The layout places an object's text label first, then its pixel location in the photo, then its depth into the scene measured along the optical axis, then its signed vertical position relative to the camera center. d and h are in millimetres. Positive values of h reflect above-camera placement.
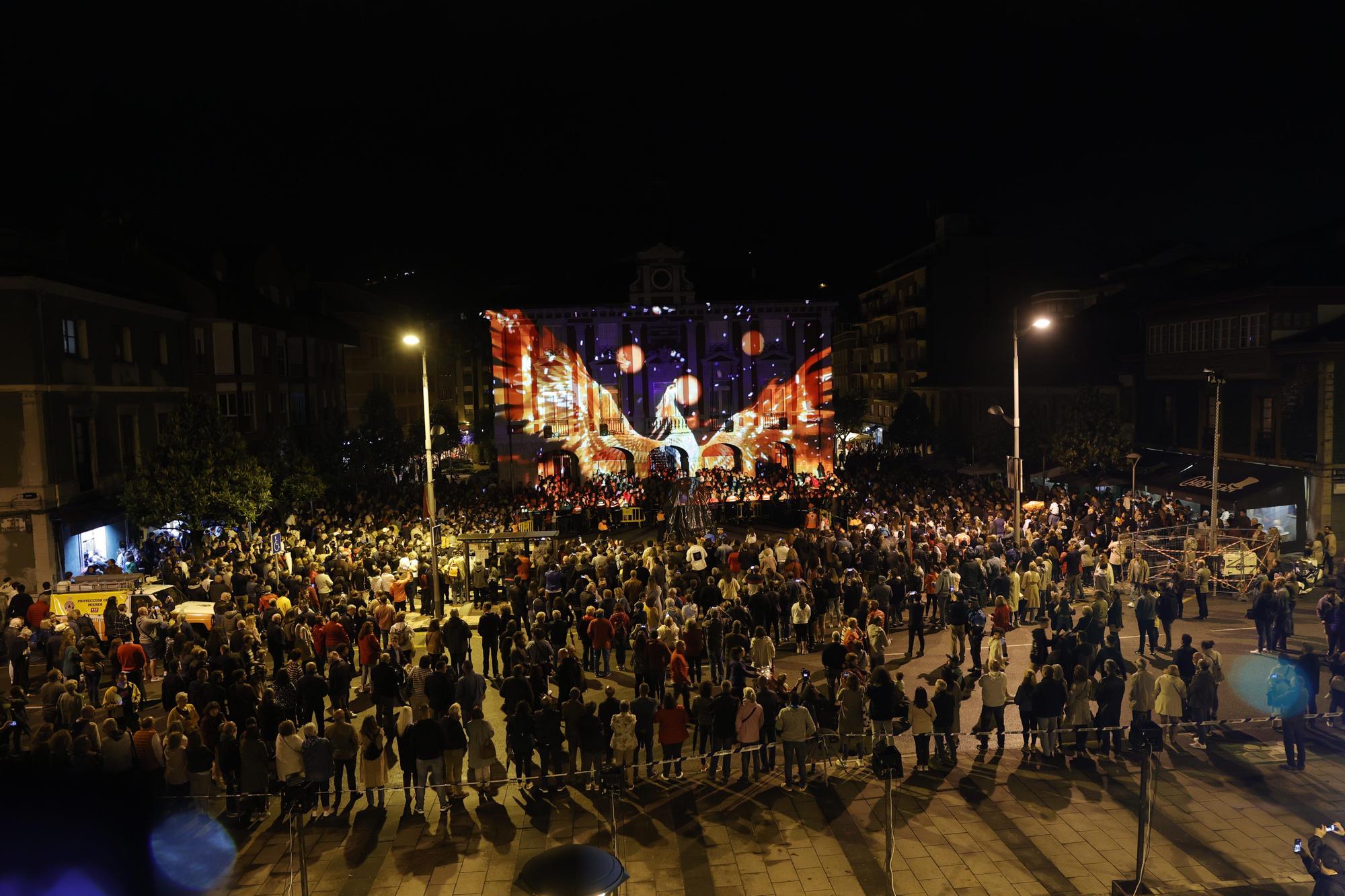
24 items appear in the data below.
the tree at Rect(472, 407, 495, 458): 81375 -927
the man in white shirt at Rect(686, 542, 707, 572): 20656 -3255
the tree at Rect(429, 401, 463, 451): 63478 -497
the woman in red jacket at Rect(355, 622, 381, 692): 15148 -3630
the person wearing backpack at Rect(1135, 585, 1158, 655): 15844 -3674
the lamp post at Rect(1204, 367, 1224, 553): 22422 -2425
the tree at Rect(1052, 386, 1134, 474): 33094 -1370
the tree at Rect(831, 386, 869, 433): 71312 -376
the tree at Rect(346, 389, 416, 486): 37969 -961
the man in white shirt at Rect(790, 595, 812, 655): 17234 -3921
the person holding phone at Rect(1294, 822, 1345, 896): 7465 -3829
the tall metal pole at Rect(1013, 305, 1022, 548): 22516 -2337
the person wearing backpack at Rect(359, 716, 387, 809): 10805 -3931
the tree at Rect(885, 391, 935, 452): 51531 -1136
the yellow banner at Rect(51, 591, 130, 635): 17672 -3224
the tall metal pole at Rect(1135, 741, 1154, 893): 8477 -3785
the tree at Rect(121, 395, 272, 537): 24188 -1344
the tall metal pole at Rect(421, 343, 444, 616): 19406 -1850
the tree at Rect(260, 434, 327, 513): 29031 -1643
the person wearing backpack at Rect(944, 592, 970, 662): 15984 -3837
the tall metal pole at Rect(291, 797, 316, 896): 8195 -3934
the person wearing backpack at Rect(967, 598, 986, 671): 15770 -3938
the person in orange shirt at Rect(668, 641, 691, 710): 13346 -3804
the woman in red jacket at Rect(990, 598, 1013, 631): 16219 -3721
